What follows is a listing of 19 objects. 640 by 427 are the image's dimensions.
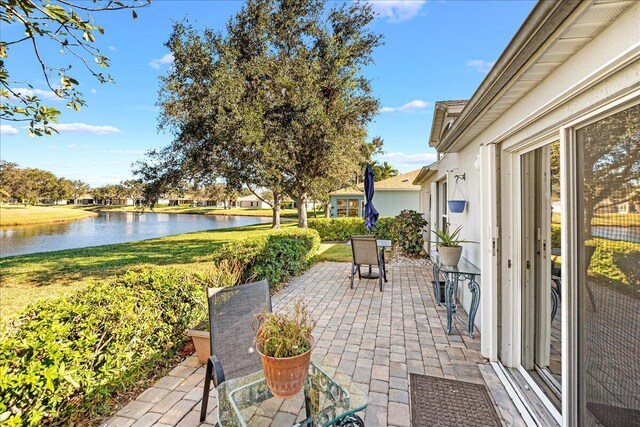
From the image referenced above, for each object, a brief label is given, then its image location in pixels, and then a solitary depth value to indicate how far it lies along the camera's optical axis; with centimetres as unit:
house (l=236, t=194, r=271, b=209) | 7281
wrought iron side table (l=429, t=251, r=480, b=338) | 394
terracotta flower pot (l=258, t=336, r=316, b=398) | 177
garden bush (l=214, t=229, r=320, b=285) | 578
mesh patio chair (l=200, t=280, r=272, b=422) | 251
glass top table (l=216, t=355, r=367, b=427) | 191
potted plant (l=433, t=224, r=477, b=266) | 444
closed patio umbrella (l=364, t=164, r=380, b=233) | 860
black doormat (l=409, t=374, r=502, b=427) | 248
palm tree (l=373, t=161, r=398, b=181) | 3850
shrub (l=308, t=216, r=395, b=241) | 1538
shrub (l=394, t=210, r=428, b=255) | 1024
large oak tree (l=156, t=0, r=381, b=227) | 1208
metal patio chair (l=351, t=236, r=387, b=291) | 641
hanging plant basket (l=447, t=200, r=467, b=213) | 504
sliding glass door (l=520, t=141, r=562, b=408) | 295
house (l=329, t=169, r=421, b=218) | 1778
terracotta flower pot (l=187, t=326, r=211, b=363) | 328
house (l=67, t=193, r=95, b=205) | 7500
